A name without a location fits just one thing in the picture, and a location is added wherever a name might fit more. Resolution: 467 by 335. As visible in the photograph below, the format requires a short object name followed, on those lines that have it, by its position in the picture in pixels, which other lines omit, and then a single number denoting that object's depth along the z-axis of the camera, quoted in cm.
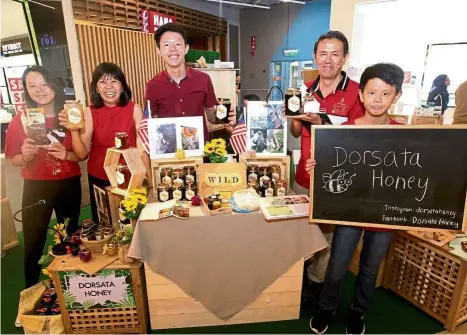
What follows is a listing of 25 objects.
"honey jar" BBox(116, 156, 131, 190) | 184
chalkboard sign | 147
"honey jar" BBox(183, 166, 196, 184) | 187
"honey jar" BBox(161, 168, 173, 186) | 185
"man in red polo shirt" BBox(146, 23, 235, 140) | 215
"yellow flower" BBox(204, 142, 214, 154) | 185
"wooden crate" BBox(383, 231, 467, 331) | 182
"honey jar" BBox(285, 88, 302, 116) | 167
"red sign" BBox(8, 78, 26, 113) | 346
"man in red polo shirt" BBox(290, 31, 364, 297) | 176
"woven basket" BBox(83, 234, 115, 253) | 178
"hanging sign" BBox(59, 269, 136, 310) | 173
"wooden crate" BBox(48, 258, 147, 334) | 178
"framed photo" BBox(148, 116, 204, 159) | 184
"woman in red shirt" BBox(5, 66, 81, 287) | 192
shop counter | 169
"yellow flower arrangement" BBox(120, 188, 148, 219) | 171
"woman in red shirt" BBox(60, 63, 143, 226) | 195
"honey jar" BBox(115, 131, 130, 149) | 181
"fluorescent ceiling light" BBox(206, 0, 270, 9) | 814
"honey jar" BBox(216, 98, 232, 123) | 189
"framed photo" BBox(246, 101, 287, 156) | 187
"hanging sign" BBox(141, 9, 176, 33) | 583
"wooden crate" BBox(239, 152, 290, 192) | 189
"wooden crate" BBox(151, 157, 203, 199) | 184
